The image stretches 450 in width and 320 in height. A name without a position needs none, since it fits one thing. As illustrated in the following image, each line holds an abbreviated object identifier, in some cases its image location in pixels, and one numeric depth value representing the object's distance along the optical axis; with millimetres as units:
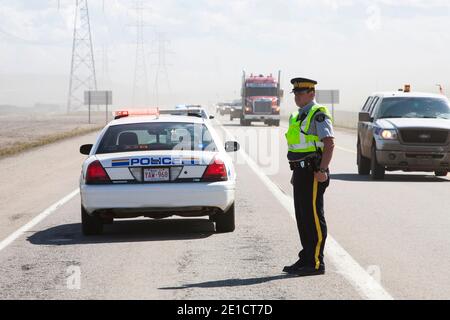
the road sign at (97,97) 78938
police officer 9234
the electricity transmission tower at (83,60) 90094
